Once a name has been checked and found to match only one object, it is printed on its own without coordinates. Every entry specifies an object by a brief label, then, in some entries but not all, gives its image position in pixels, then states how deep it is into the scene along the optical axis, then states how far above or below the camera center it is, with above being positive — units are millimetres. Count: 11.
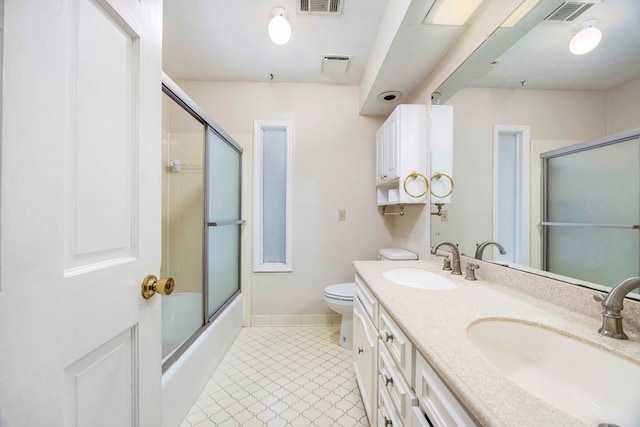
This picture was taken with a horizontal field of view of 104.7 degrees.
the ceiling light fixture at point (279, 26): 1532 +1166
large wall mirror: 729 +391
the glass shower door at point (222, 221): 1812 -74
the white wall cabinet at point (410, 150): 1744 +449
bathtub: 1192 -892
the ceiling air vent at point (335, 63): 1997 +1255
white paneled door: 363 -1
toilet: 1896 -665
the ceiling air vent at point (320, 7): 1491 +1275
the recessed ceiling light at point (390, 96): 1985 +975
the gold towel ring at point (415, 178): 1722 +227
